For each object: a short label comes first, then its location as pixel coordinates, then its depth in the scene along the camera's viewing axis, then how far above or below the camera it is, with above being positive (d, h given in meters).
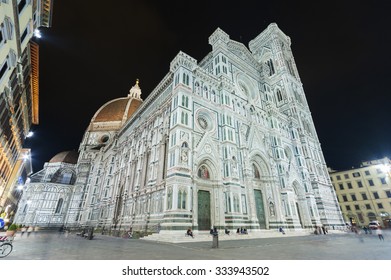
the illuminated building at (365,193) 36.25 +5.70
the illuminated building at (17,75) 11.80 +12.69
